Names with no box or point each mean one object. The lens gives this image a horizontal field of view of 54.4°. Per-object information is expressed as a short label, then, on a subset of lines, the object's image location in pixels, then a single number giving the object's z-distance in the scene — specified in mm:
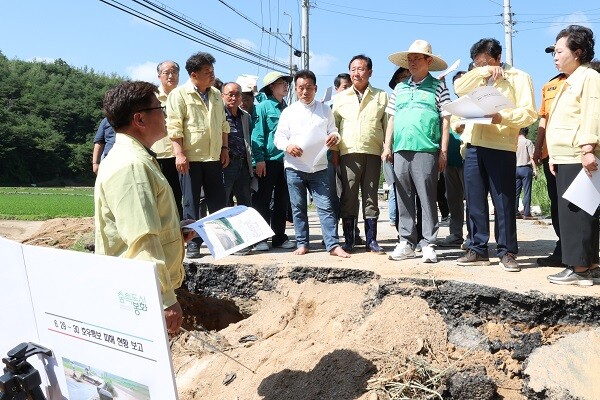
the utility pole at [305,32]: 16719
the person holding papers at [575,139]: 4066
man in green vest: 5070
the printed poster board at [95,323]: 2133
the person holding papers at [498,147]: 4723
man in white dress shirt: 5551
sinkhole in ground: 3500
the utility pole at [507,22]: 17812
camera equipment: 2397
